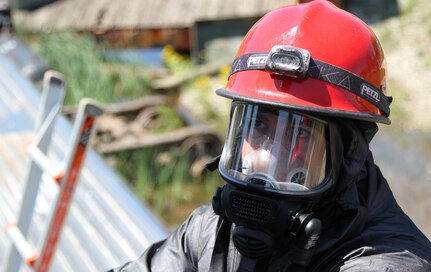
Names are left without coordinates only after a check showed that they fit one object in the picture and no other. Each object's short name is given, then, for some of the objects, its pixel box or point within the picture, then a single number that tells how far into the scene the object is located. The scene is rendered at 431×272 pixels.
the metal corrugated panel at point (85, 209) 4.10
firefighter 1.98
